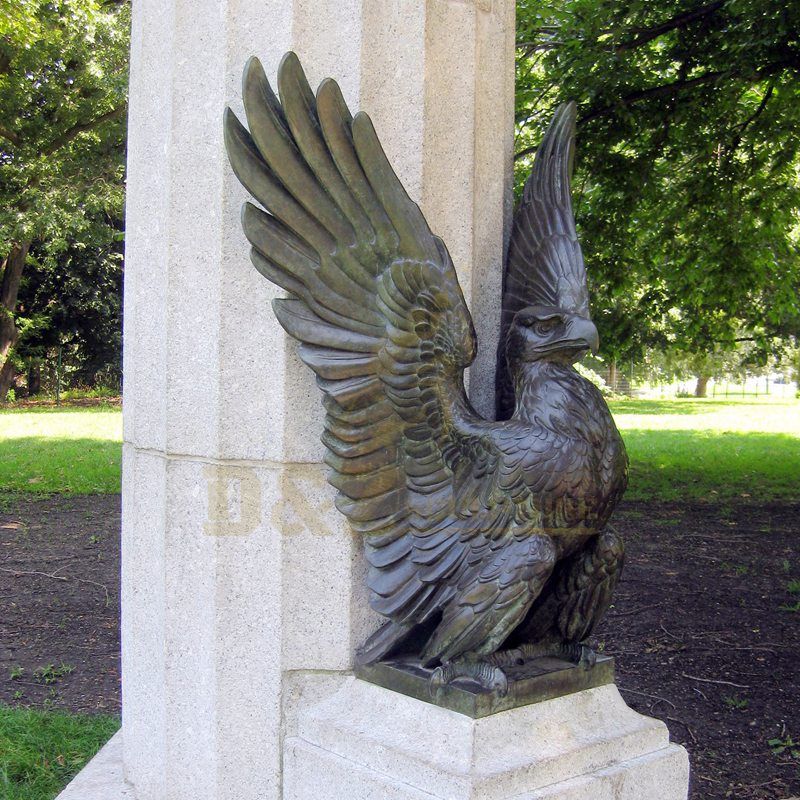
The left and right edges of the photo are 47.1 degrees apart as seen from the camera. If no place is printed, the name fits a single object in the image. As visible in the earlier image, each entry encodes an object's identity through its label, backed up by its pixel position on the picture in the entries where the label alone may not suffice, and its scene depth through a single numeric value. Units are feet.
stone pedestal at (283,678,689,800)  6.62
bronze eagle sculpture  6.86
